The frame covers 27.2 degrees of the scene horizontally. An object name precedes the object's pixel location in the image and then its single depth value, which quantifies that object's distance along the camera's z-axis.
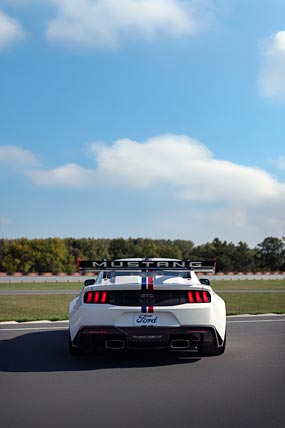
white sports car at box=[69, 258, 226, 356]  7.51
